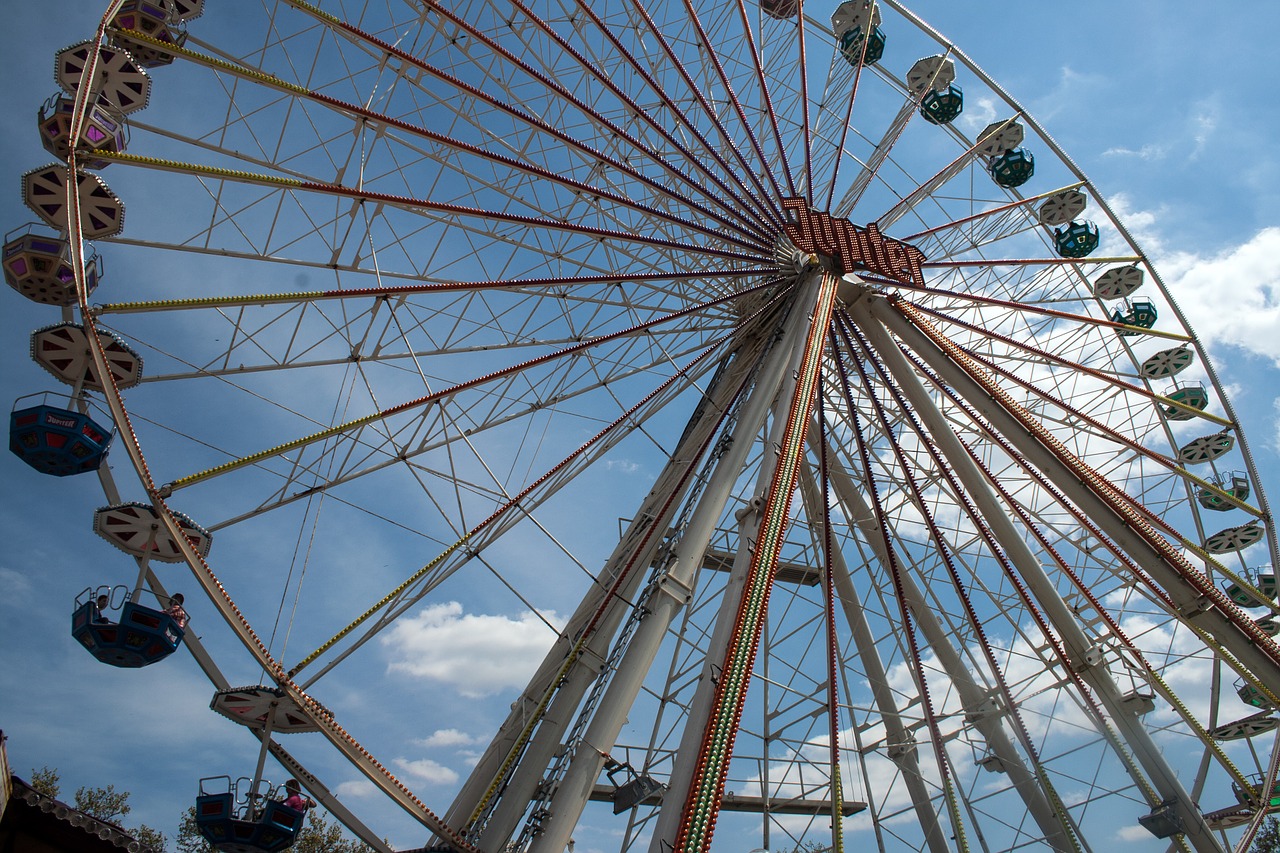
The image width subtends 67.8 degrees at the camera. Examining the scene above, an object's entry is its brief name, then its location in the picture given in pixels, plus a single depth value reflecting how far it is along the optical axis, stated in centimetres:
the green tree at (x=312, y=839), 3209
